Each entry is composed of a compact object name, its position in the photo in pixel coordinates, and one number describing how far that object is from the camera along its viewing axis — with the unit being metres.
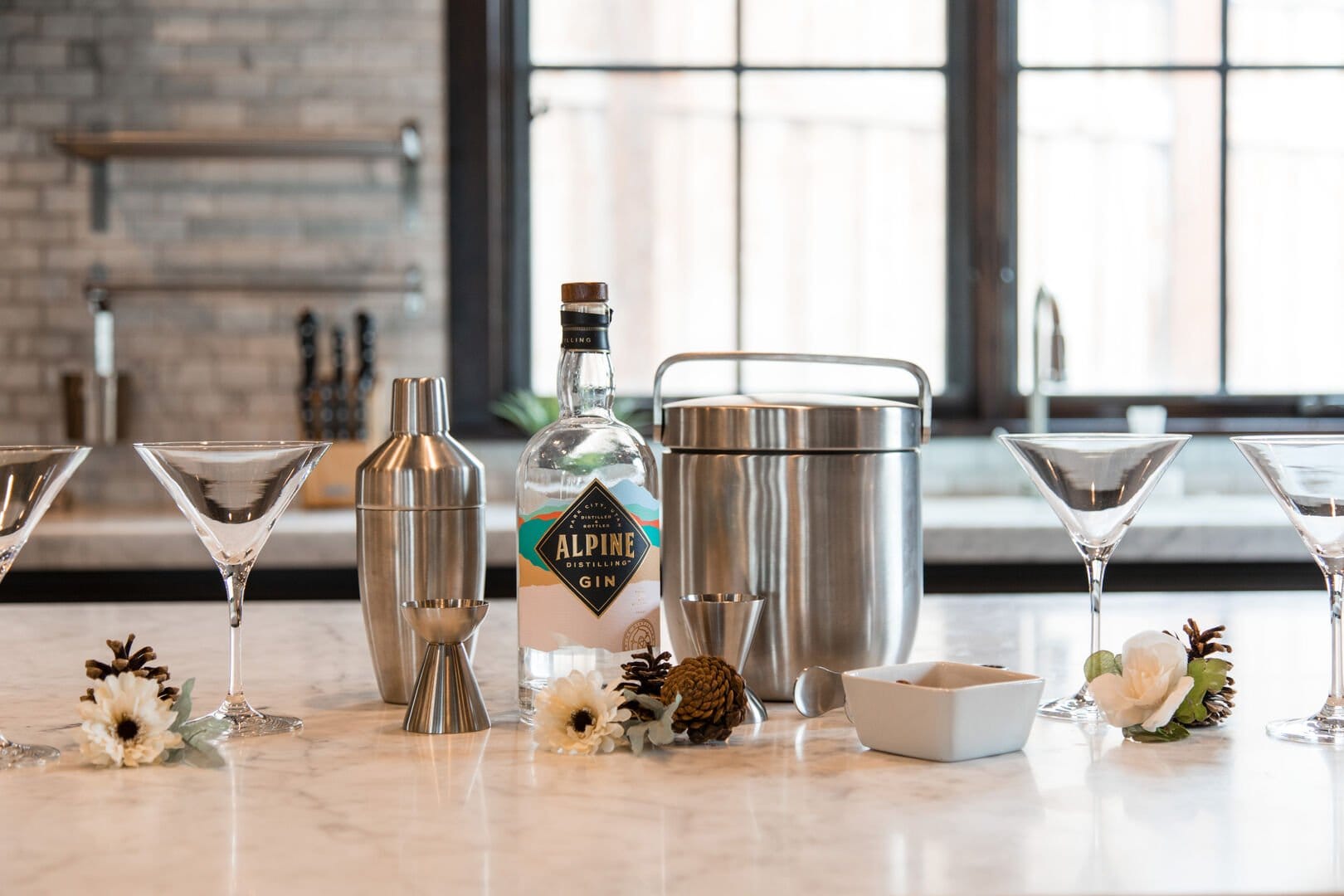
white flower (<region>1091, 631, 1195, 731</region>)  0.90
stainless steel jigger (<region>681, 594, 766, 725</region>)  0.94
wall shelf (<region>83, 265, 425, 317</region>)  3.22
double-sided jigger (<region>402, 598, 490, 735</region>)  0.93
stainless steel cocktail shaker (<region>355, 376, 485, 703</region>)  1.01
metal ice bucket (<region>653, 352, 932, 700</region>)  1.03
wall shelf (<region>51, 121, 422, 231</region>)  3.10
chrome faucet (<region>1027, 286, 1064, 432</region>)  3.07
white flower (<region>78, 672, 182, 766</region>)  0.84
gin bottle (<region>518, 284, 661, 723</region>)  0.96
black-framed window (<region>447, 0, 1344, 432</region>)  3.40
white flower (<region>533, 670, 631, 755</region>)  0.87
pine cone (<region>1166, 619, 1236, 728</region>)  0.94
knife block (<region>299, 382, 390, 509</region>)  2.97
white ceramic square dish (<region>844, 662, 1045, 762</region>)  0.84
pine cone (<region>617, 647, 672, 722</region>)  0.90
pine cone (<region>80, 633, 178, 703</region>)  0.88
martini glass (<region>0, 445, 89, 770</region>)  0.88
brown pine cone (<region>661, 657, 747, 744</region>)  0.88
